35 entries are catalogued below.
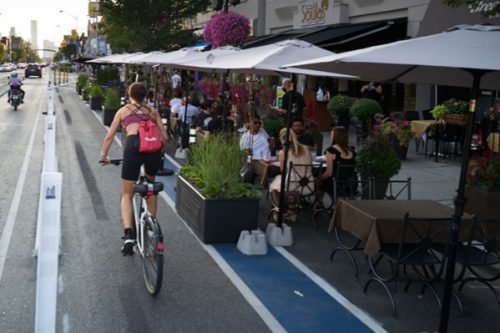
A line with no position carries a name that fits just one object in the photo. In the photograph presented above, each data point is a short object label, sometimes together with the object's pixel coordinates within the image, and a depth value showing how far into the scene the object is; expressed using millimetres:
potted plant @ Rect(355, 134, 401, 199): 9375
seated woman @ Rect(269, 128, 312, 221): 8992
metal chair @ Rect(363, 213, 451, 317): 5727
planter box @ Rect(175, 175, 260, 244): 7848
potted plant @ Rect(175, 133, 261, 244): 7875
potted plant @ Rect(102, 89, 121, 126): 22511
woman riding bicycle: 6582
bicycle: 5809
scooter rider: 29866
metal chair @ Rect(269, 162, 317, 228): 8898
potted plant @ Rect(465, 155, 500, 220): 8719
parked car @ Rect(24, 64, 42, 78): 79425
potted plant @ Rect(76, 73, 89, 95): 40844
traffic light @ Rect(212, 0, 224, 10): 20406
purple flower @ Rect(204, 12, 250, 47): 21500
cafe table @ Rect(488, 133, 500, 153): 14258
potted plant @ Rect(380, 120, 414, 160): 14484
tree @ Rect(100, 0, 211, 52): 33438
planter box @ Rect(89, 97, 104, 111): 29469
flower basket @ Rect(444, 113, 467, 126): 14649
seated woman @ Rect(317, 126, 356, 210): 9023
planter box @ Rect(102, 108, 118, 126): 22484
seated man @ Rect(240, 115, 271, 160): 10422
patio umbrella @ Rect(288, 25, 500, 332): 4422
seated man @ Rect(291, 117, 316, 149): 10180
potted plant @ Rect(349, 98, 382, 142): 16719
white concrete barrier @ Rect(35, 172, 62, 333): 3074
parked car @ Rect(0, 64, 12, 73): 106275
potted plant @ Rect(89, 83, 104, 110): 29484
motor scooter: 29344
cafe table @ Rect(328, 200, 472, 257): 6020
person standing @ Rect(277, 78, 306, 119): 15808
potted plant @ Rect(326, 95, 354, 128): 18312
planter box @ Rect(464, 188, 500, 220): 8703
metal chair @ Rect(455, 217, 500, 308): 5668
